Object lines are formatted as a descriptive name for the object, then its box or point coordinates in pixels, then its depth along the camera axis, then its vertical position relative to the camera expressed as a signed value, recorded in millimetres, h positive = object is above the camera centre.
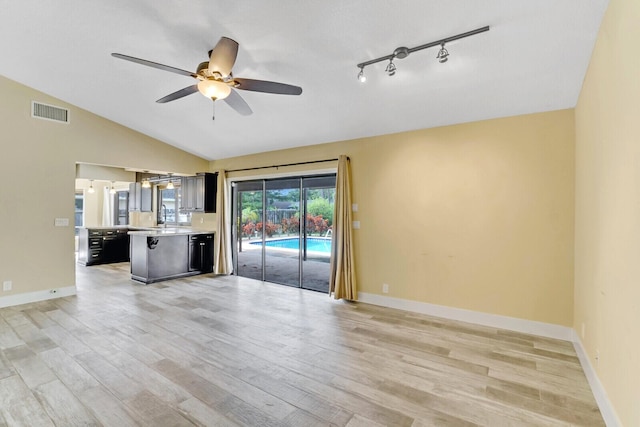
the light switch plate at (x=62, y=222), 4965 -199
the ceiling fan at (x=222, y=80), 2365 +1171
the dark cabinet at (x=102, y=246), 7684 -935
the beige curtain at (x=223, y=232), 6766 -473
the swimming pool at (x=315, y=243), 5863 -646
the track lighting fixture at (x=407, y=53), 2537 +1495
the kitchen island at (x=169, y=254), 5941 -916
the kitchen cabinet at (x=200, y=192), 7023 +452
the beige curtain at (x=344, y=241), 4883 -491
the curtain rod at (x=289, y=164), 5284 +903
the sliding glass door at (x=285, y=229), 5766 -365
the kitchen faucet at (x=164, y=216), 8731 -156
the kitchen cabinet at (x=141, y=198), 8812 +368
